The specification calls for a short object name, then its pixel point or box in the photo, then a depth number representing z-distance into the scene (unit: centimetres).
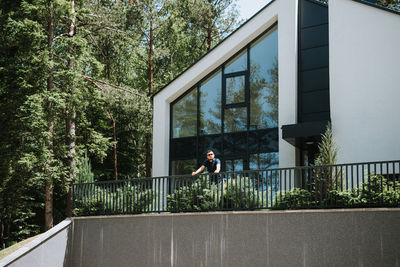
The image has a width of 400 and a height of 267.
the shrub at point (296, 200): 1056
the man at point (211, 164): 1278
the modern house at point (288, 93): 1370
